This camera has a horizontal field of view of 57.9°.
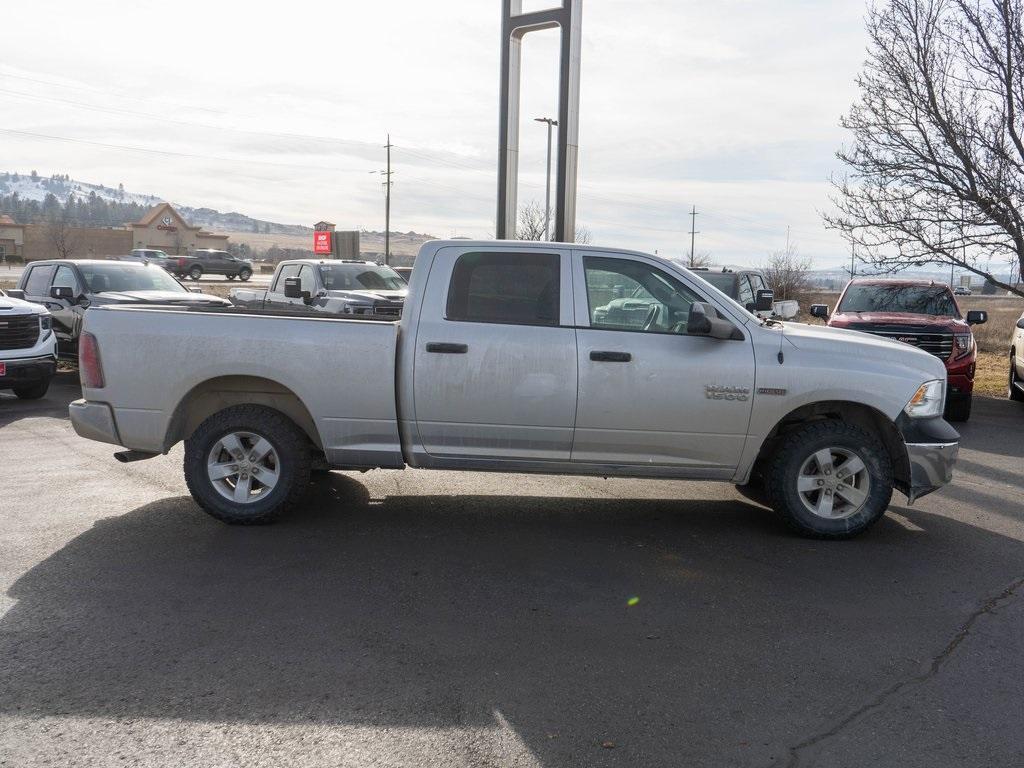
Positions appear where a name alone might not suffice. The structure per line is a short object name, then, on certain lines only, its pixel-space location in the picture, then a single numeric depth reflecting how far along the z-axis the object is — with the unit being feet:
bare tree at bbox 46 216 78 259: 249.30
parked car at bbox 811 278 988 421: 38.96
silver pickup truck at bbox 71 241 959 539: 20.22
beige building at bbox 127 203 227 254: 352.69
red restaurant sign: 213.87
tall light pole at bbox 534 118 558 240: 128.27
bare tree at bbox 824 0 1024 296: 49.79
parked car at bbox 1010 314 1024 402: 43.88
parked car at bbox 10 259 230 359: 45.65
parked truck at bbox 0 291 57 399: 38.81
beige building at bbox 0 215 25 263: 299.60
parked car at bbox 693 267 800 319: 45.93
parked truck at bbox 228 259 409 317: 49.37
